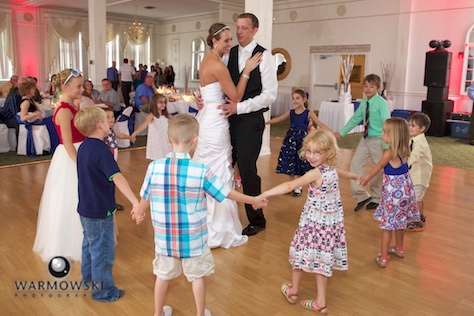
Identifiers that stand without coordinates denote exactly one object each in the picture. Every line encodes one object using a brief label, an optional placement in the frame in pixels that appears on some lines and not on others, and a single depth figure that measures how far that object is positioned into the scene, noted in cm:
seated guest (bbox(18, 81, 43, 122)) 687
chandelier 1490
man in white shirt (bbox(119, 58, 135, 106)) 1465
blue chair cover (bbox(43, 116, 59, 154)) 700
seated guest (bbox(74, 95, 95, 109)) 642
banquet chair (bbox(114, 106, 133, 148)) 838
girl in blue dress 506
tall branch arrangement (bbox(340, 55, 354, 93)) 1080
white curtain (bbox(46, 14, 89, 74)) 1706
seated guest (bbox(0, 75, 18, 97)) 1002
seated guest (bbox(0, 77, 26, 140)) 761
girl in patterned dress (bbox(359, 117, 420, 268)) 315
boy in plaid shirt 205
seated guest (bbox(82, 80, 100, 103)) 904
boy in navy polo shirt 242
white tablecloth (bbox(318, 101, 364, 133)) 1020
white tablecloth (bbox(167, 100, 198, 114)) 912
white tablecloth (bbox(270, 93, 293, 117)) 1415
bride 333
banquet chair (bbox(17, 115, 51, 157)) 732
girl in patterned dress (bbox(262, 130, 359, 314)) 246
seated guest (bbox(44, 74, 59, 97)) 1192
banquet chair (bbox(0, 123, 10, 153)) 762
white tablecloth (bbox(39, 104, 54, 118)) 810
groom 346
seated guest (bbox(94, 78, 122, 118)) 930
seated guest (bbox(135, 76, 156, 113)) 897
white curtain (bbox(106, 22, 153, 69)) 1870
